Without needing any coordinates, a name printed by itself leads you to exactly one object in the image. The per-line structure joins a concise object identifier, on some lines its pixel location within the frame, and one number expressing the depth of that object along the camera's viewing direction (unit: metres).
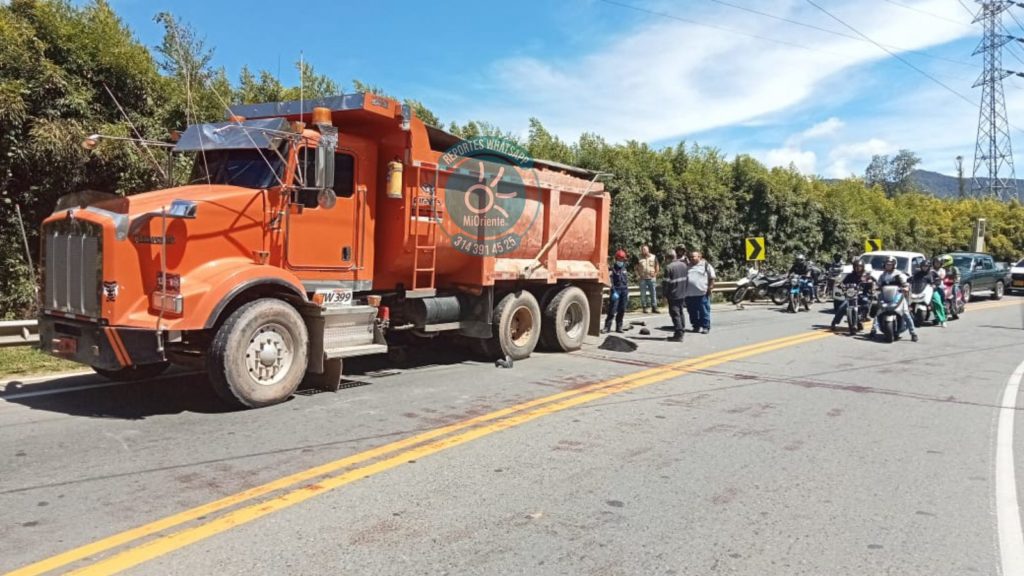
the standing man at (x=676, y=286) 13.35
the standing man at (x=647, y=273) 17.45
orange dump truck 6.39
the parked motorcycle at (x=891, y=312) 14.06
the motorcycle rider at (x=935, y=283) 16.92
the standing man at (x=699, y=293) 13.88
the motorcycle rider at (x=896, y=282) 14.34
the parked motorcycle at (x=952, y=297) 19.02
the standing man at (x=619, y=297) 14.30
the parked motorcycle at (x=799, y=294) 19.62
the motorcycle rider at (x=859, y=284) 15.32
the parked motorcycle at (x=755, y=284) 21.80
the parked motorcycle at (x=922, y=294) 16.89
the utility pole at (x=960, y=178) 78.59
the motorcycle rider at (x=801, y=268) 20.22
